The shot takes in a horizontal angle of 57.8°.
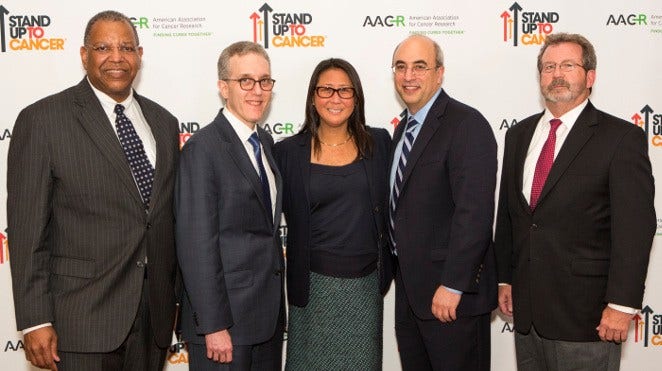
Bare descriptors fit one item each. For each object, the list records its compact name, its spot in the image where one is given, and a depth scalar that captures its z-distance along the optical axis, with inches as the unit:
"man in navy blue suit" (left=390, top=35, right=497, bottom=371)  98.7
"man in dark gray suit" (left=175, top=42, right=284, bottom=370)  91.7
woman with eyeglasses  107.1
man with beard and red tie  91.6
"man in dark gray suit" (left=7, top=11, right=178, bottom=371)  88.0
